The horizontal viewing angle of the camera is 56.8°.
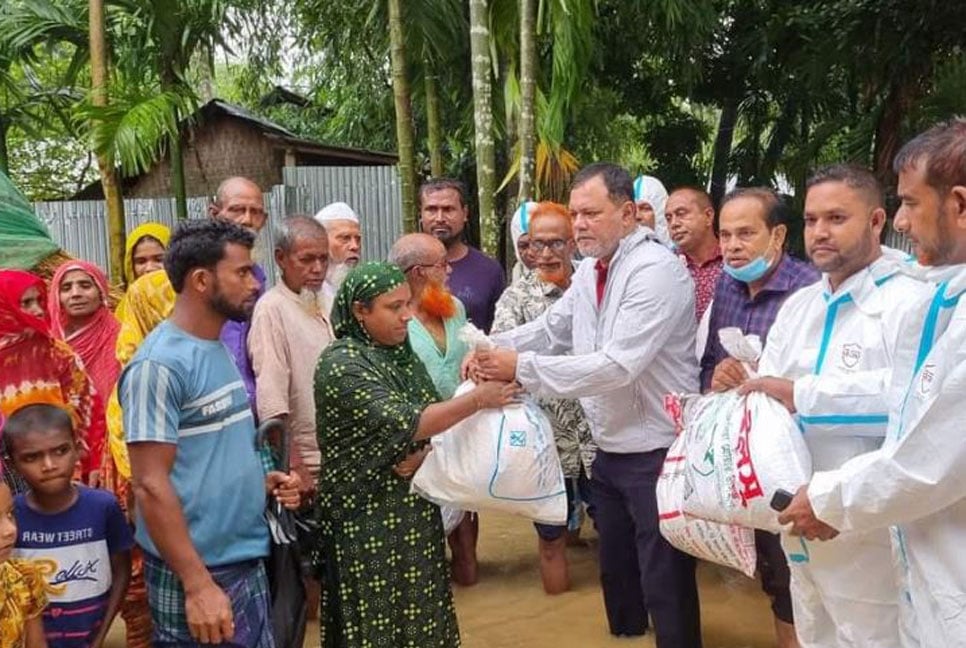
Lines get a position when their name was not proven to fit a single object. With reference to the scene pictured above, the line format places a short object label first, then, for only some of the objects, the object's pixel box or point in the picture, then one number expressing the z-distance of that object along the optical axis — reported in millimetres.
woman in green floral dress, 2660
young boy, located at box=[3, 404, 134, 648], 2725
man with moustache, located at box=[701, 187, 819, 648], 3467
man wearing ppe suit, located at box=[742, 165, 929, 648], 2369
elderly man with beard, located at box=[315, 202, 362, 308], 4449
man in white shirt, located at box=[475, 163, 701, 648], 3139
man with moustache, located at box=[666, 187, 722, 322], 4352
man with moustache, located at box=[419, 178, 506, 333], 4738
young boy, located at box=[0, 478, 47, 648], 2242
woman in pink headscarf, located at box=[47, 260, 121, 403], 3656
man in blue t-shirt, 2182
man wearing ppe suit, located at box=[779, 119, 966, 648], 1776
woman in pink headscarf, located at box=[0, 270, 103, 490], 3029
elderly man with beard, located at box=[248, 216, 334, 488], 3582
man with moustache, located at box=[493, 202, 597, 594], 4352
